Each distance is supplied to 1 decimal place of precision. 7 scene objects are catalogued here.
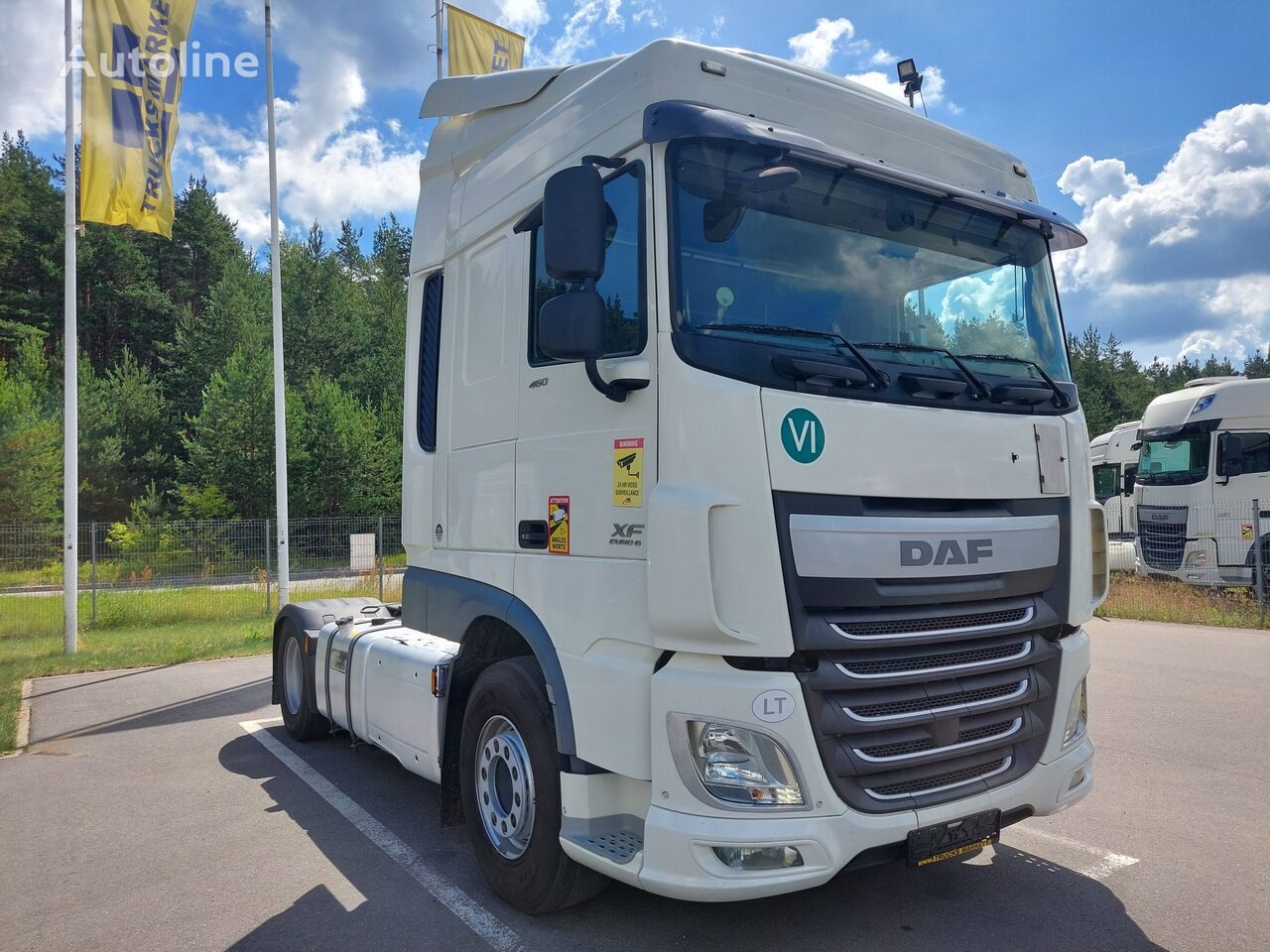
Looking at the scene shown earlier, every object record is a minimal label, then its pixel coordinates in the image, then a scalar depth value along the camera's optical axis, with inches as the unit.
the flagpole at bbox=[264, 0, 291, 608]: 585.0
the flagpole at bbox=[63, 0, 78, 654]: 492.4
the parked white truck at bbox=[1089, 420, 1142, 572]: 948.6
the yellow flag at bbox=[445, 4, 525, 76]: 556.4
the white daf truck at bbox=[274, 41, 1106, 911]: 118.8
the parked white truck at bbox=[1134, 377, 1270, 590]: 602.5
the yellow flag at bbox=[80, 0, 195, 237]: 472.4
